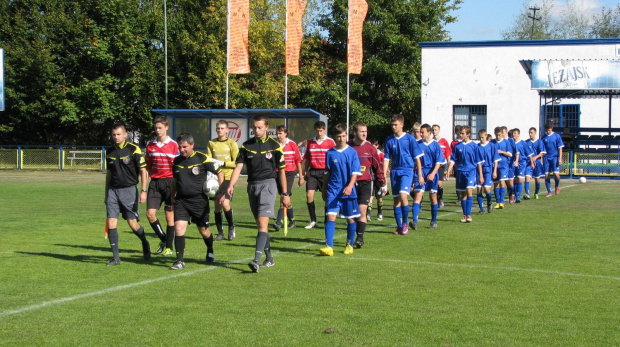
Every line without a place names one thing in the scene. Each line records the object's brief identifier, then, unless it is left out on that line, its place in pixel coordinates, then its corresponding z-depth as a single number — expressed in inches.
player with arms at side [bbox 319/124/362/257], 424.5
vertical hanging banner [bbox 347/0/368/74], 1358.3
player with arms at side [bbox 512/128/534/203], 799.7
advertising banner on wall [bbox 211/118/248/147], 1334.9
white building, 1482.5
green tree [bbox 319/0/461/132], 1963.6
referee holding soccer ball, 379.2
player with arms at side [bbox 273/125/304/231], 570.9
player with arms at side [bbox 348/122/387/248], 457.7
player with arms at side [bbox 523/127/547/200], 840.3
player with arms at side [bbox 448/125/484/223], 616.1
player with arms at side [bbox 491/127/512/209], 747.4
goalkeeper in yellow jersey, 501.7
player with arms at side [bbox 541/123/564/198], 895.1
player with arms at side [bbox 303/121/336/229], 571.8
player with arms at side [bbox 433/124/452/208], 673.3
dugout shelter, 1302.9
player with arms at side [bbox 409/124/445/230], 560.7
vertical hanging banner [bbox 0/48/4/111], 1419.8
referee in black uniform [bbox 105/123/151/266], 394.3
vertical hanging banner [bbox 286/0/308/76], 1357.0
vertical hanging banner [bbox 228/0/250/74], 1325.0
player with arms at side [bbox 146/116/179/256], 437.4
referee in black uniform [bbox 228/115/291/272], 374.3
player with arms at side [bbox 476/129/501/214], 685.3
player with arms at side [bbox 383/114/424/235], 523.8
